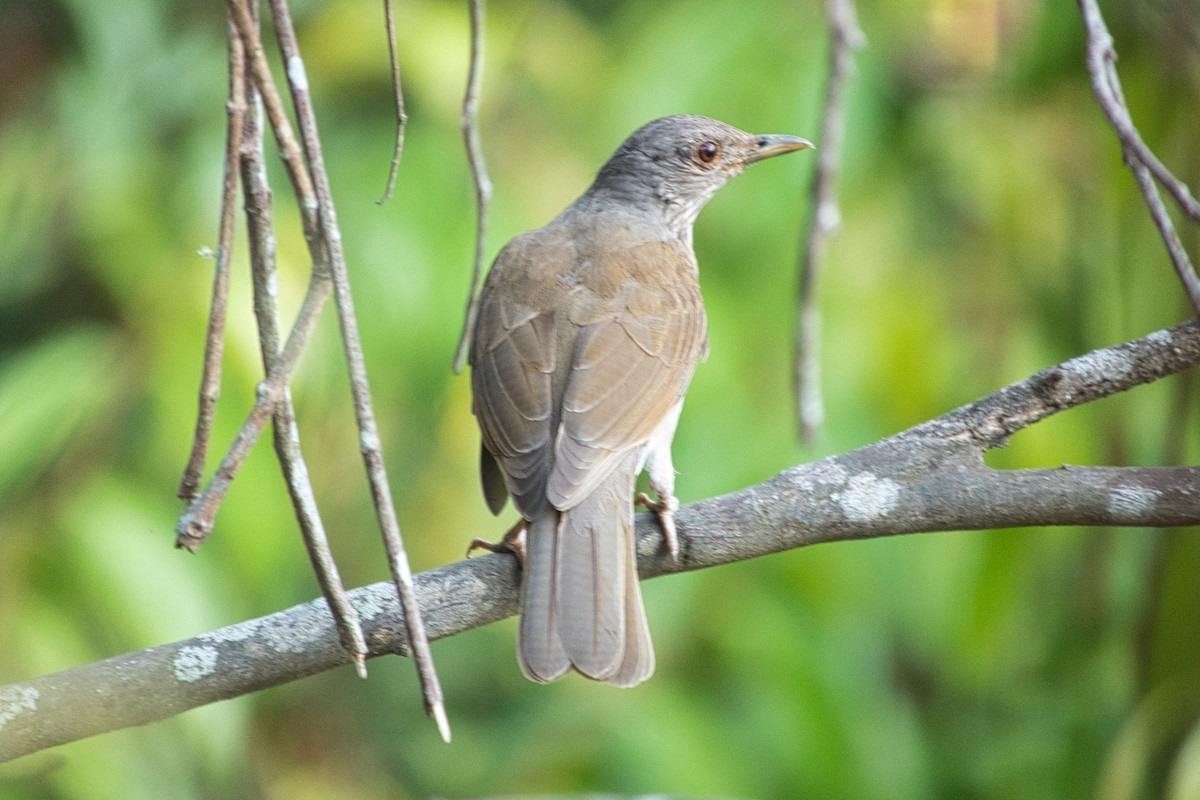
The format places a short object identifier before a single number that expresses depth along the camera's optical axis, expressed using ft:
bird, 19.61
